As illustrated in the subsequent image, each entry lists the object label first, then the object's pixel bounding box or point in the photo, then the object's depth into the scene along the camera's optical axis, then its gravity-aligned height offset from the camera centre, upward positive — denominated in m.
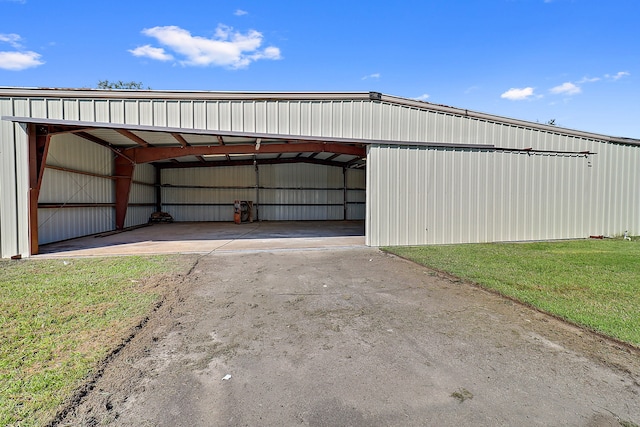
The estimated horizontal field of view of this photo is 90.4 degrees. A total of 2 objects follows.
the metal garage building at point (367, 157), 7.69 +1.46
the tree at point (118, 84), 37.20 +14.17
